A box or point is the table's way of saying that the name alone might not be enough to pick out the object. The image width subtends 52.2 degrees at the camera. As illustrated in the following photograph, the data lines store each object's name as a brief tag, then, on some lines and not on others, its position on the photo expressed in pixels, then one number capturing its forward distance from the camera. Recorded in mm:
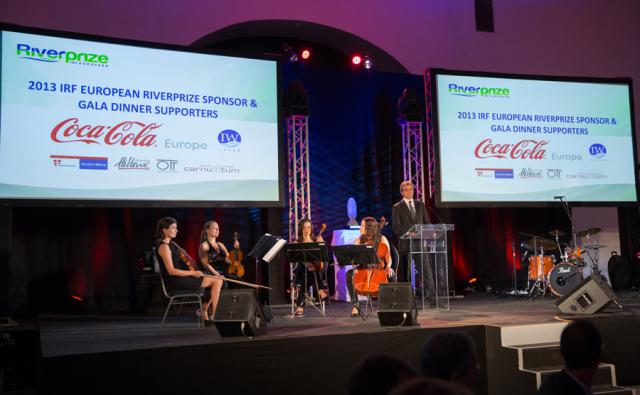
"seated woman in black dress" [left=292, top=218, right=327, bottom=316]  7160
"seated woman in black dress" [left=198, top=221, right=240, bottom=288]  6699
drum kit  8180
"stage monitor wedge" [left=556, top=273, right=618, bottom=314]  5910
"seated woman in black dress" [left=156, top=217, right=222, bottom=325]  6145
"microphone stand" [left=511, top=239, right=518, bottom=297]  9095
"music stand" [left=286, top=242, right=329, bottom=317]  6512
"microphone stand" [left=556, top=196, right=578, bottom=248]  8343
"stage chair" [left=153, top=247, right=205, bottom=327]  6219
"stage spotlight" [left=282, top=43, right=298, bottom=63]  9320
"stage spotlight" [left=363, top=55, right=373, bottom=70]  9953
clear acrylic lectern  7000
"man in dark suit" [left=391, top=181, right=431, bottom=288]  7738
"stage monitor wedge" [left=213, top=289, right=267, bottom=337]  4910
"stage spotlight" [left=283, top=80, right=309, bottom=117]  8766
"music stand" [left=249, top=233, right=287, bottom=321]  6426
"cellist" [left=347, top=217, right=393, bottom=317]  6734
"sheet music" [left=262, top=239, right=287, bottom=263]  6469
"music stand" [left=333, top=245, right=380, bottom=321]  6289
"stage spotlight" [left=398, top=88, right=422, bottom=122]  9422
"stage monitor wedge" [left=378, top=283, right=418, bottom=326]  5430
